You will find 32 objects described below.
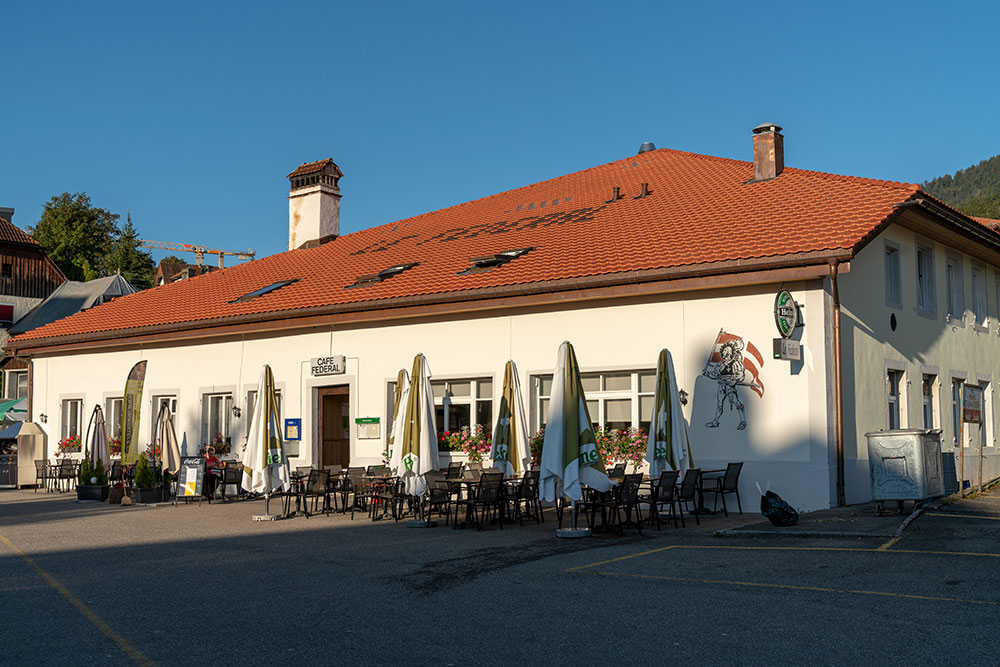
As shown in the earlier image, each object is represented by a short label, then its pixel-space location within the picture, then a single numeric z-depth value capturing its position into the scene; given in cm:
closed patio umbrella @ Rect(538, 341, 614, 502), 1223
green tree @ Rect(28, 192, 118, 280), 6650
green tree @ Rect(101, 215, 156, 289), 6825
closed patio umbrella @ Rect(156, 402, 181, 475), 1970
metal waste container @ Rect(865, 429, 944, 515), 1274
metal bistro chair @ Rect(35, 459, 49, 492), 2403
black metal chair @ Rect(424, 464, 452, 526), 1428
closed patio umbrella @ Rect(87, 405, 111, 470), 2038
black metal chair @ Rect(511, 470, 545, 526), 1433
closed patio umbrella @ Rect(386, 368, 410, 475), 1460
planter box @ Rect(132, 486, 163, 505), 1892
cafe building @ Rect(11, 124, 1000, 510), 1460
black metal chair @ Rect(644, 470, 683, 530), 1316
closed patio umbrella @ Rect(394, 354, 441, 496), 1418
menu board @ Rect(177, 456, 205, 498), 1856
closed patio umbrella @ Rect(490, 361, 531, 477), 1474
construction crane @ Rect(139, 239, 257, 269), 9969
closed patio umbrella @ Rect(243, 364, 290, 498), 1569
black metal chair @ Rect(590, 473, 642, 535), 1274
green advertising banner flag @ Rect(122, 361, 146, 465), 1986
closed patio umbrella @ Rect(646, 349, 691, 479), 1348
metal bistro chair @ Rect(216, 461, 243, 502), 1912
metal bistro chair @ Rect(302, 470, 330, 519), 1619
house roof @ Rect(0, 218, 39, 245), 5406
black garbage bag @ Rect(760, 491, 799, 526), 1214
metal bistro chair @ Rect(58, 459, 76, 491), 2286
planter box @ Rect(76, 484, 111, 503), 1986
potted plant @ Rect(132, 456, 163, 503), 1892
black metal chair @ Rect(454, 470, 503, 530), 1360
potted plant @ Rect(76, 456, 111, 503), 1989
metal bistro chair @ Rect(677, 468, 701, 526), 1356
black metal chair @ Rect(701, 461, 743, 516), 1447
